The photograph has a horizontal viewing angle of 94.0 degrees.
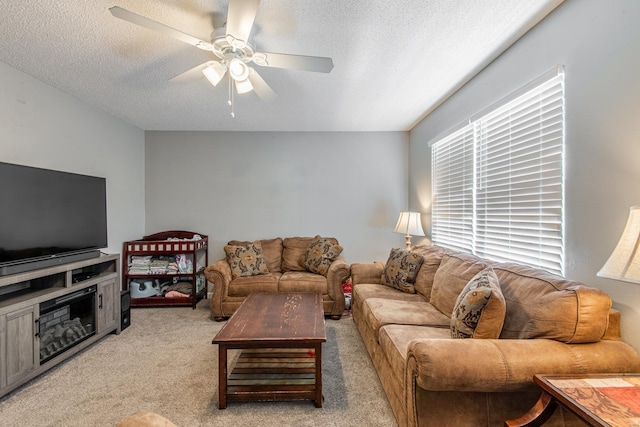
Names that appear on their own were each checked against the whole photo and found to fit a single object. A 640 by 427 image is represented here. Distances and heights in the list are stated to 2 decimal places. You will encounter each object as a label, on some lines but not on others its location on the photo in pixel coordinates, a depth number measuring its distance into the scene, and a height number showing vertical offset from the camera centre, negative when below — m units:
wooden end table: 0.97 -0.68
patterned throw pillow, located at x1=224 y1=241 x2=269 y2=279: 3.71 -0.63
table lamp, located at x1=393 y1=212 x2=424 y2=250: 3.65 -0.18
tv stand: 2.02 -0.76
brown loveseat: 3.43 -0.87
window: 1.86 +0.23
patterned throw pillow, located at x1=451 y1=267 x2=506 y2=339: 1.56 -0.55
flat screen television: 2.20 -0.04
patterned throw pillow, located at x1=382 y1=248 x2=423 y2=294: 2.98 -0.62
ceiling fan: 1.54 +1.02
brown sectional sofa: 1.31 -0.67
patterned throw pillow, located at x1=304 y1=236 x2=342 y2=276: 3.84 -0.59
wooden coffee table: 1.90 -1.03
